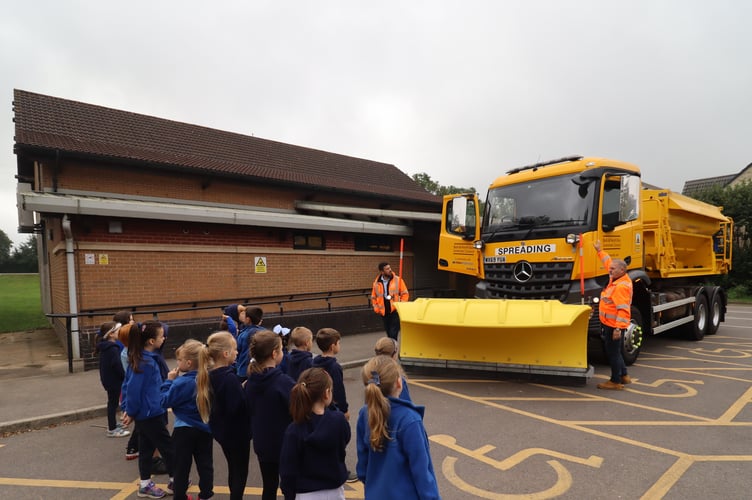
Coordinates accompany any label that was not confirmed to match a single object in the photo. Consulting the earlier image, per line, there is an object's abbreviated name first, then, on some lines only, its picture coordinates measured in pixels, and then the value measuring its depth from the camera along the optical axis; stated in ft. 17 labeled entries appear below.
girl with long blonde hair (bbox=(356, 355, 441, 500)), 6.56
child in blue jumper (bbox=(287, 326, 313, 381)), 11.63
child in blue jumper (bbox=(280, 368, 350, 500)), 7.03
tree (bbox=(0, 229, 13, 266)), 274.61
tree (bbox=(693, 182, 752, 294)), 63.77
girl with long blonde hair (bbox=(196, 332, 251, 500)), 9.35
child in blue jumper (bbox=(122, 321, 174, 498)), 11.05
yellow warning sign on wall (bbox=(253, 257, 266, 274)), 34.09
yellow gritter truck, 19.11
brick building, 26.66
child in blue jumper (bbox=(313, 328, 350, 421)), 10.76
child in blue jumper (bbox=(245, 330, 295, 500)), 8.89
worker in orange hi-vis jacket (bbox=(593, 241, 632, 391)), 18.69
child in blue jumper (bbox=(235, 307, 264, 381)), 14.65
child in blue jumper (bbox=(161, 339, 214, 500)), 9.80
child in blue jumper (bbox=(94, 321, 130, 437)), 14.51
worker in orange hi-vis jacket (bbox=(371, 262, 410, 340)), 24.56
